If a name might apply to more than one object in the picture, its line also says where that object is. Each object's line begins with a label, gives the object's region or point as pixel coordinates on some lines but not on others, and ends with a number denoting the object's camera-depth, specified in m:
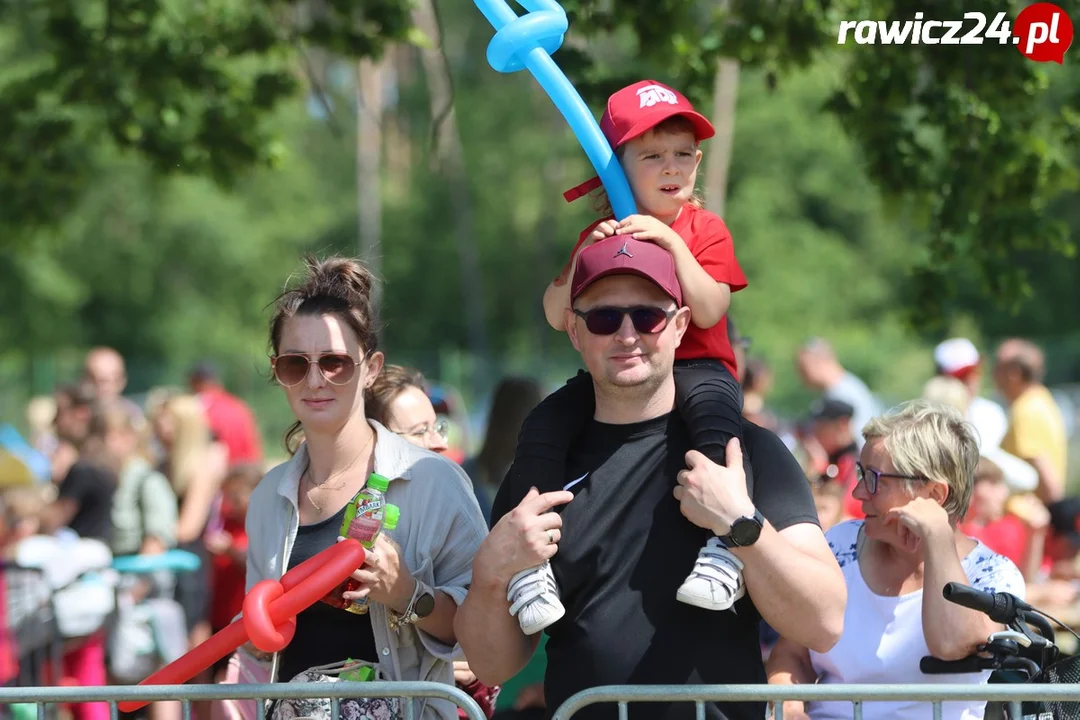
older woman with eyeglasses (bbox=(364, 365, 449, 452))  9.67
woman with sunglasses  7.34
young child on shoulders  6.43
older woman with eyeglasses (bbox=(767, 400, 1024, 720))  7.55
